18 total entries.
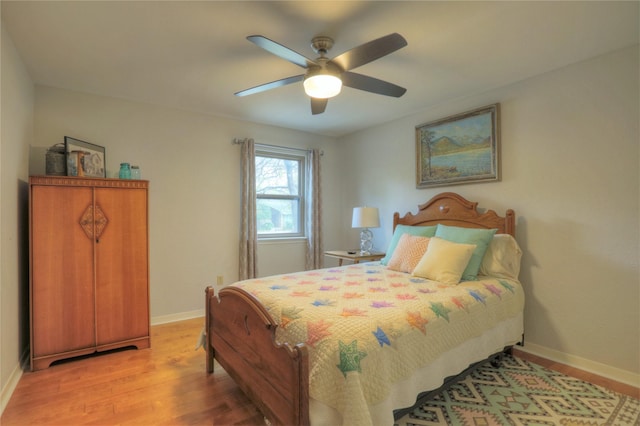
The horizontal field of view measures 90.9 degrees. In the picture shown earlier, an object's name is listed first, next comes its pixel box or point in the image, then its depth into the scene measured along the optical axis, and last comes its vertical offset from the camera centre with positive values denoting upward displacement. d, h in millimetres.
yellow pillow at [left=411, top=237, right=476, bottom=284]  2453 -408
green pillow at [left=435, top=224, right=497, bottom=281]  2574 -245
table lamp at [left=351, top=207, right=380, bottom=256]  3873 -76
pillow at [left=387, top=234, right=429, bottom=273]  2842 -386
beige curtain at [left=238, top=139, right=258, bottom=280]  3924 -39
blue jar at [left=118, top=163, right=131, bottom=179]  2938 +402
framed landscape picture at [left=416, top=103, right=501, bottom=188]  3020 +651
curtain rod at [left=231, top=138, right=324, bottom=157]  3957 +906
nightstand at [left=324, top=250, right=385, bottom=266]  3748 -536
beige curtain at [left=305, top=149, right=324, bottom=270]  4500 +34
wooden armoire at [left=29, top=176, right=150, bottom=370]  2457 -434
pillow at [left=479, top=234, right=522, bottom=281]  2670 -415
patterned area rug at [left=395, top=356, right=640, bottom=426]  1833 -1220
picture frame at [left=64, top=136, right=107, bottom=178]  2686 +503
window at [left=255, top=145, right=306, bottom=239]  4293 +298
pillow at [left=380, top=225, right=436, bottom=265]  3205 -216
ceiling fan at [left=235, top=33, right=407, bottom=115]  1737 +916
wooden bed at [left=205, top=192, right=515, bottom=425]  1404 -789
